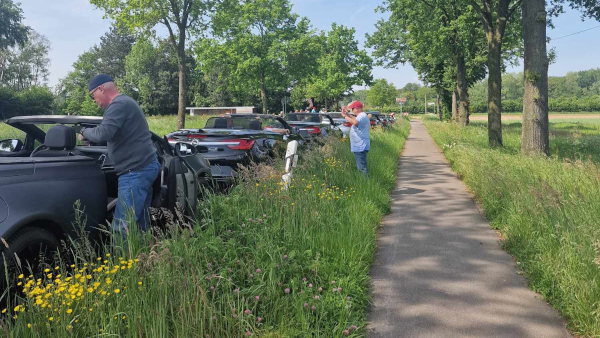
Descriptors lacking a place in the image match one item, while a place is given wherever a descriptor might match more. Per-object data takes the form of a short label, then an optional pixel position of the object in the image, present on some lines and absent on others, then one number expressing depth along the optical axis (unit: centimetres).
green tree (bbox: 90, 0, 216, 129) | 2177
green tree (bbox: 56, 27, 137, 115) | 9381
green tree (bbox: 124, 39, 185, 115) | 8012
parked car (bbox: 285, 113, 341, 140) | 1622
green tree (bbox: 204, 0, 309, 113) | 3644
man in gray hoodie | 389
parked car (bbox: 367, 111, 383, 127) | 3229
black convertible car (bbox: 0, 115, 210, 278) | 297
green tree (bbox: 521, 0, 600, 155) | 1031
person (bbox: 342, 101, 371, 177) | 898
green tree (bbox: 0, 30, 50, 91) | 8542
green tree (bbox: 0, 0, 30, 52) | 5975
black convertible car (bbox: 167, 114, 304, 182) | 805
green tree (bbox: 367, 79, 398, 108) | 9038
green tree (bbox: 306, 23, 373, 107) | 5506
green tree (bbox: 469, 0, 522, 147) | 1427
